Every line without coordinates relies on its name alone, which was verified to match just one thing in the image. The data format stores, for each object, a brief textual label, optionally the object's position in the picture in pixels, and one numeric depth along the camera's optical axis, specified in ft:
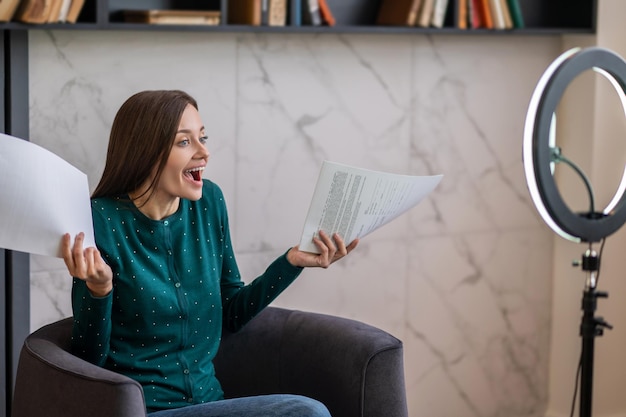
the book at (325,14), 9.02
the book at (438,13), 9.60
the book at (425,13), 9.50
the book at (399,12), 9.44
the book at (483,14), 9.93
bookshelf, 7.86
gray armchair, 5.79
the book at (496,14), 9.95
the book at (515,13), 10.09
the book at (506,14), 10.04
